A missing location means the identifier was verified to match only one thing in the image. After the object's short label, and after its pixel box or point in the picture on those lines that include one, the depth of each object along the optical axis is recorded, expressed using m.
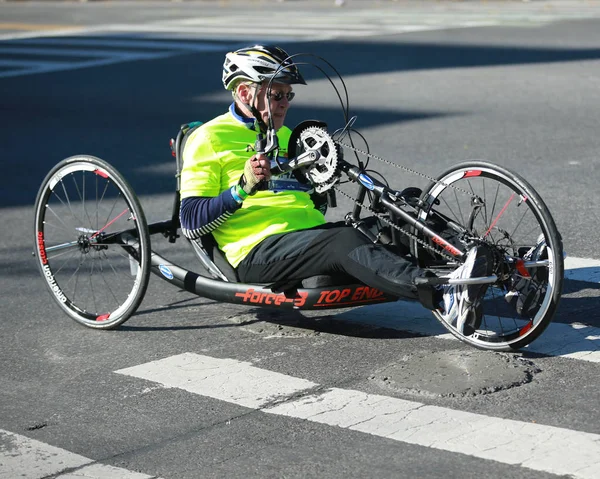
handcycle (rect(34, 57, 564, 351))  4.95
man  5.34
